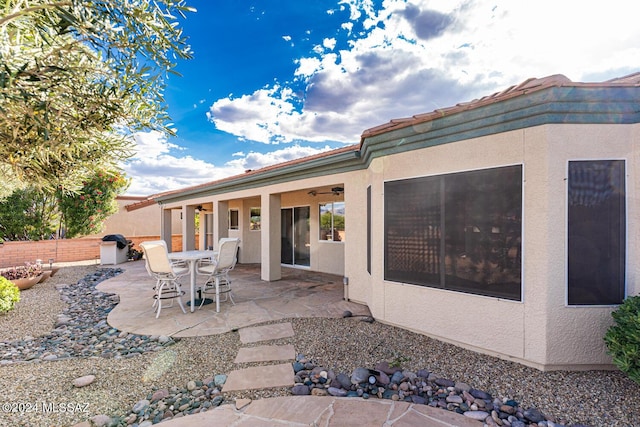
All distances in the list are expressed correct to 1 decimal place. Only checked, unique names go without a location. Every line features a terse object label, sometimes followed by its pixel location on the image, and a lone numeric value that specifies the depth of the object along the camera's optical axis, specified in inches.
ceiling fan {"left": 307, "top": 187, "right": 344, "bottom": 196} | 380.5
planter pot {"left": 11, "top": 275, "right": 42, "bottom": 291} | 351.7
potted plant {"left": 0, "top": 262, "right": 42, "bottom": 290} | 356.5
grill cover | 594.9
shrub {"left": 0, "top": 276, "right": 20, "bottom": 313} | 260.7
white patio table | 270.1
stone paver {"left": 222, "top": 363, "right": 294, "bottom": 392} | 139.3
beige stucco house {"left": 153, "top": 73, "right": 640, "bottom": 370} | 145.6
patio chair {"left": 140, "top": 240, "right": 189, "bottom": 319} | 252.8
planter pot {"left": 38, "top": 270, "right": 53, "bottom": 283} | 406.6
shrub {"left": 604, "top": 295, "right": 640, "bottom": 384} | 118.3
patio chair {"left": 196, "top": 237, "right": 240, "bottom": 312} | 270.7
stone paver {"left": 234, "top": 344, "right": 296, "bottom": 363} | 166.7
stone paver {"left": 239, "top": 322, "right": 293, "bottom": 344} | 196.4
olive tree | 123.7
